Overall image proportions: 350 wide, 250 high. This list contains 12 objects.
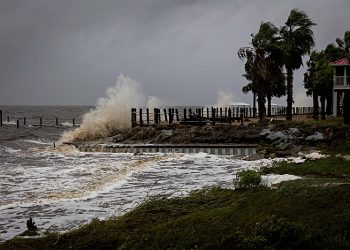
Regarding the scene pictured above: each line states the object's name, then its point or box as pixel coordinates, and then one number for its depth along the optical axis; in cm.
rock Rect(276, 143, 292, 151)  2519
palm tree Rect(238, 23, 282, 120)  3475
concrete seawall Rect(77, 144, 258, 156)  2702
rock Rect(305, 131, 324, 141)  2672
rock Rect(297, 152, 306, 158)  2173
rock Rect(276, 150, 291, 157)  2294
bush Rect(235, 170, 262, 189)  1191
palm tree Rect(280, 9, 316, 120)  3466
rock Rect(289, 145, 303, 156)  2349
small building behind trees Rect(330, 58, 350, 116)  3628
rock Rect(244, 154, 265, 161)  2305
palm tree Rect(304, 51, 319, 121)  3912
